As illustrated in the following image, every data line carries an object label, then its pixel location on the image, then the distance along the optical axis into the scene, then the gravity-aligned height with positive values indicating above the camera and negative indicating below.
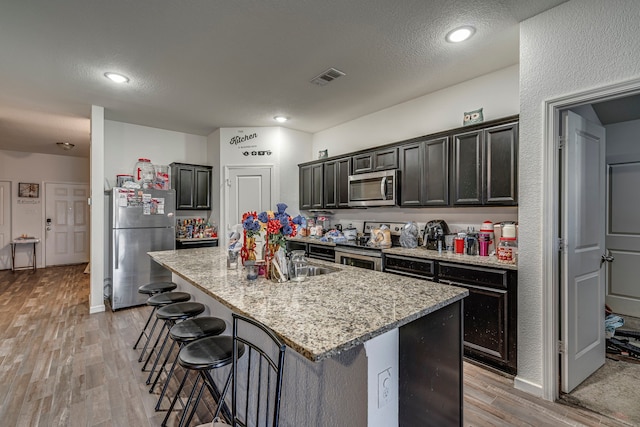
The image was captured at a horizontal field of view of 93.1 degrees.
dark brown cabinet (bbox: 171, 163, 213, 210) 4.82 +0.46
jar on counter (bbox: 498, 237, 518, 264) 2.39 -0.31
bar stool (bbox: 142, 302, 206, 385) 1.95 -0.65
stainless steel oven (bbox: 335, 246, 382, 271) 3.28 -0.51
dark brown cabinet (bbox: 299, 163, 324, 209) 4.64 +0.43
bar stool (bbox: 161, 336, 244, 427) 1.37 -0.67
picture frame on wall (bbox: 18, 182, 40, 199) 6.61 +0.54
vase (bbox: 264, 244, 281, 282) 1.85 -0.31
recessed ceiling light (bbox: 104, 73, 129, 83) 3.00 +1.38
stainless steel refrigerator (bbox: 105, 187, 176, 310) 4.00 -0.34
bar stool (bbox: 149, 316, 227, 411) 1.64 -0.66
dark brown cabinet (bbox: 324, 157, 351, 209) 4.23 +0.44
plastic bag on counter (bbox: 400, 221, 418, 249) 3.38 -0.26
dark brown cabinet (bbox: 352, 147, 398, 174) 3.58 +0.66
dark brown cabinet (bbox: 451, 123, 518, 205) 2.53 +0.41
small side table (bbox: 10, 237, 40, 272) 6.41 -0.62
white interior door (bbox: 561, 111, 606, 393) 2.06 -0.27
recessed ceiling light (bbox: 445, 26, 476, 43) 2.27 +1.38
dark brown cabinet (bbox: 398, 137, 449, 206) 3.05 +0.43
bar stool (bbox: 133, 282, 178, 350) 2.55 -0.64
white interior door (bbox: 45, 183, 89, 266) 6.98 -0.23
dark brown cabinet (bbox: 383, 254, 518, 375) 2.26 -0.77
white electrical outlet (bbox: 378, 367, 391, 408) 1.18 -0.69
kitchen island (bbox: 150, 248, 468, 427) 1.12 -0.55
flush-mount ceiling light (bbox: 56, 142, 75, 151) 5.90 +1.38
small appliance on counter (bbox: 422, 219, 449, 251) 3.22 -0.22
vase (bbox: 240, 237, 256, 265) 2.17 -0.26
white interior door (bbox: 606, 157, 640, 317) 3.61 -0.31
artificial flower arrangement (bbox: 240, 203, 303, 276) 1.89 -0.09
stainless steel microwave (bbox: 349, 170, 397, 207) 3.54 +0.30
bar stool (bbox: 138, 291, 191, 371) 2.24 -0.65
